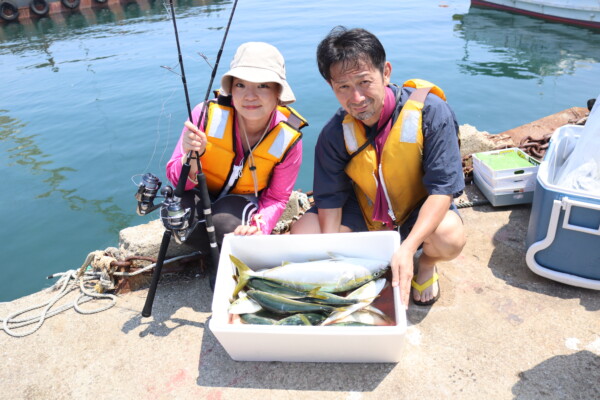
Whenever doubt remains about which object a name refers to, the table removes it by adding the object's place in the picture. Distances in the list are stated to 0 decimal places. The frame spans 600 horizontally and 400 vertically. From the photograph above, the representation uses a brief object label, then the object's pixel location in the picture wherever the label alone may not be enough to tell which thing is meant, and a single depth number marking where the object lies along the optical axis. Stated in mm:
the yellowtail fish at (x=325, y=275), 2342
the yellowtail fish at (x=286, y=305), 2246
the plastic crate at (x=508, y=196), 3521
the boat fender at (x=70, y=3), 26245
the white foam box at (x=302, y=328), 1959
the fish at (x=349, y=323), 2104
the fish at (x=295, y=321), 2164
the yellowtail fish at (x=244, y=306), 2244
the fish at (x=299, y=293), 2229
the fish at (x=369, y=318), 2135
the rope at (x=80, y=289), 2842
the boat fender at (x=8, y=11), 24391
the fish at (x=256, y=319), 2211
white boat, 14742
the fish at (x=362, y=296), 2135
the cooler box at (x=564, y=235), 2469
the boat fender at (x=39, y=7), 25250
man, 2328
